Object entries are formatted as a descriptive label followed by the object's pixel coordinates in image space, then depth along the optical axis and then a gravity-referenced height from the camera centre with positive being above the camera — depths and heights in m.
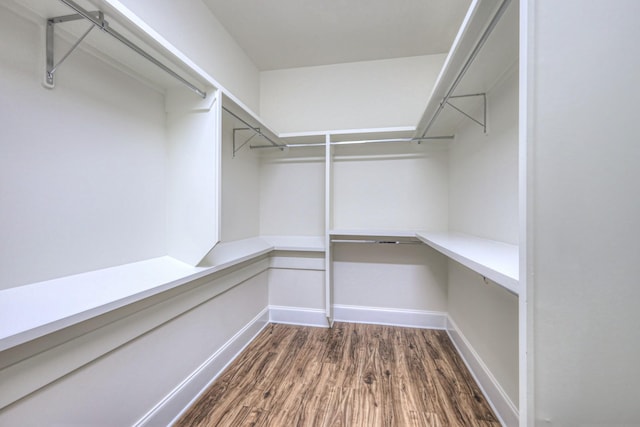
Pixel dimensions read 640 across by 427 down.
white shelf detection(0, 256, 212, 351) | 0.73 -0.32
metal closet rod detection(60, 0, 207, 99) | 0.83 +0.68
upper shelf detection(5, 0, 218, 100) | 0.86 +0.71
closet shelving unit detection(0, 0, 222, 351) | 0.81 +0.21
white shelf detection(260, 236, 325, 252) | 2.51 -0.32
